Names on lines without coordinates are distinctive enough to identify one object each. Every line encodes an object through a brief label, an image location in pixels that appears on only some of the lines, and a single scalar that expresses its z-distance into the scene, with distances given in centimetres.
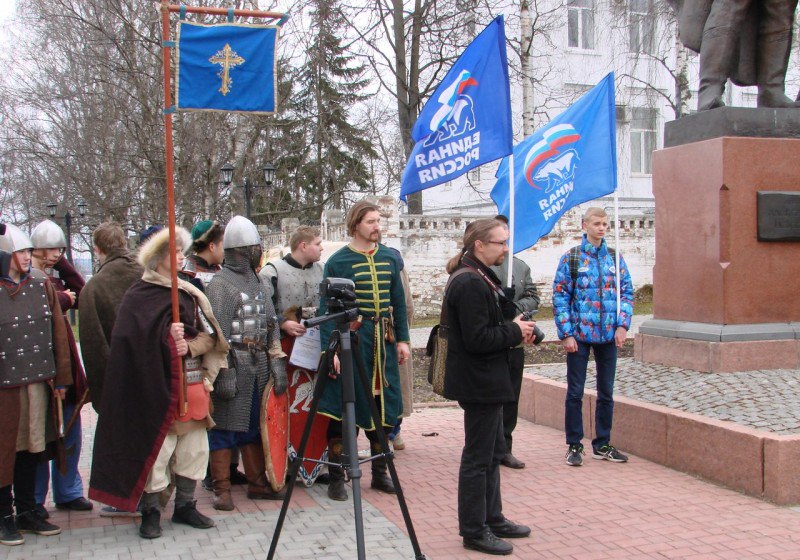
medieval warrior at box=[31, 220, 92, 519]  573
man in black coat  470
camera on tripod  448
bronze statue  791
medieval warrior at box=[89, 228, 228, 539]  513
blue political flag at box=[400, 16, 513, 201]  646
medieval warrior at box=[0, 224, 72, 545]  514
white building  2630
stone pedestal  726
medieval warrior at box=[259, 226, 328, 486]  643
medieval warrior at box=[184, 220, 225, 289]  633
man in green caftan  603
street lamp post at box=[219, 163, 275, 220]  1867
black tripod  425
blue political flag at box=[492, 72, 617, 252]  749
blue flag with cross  491
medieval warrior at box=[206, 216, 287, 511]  584
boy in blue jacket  669
